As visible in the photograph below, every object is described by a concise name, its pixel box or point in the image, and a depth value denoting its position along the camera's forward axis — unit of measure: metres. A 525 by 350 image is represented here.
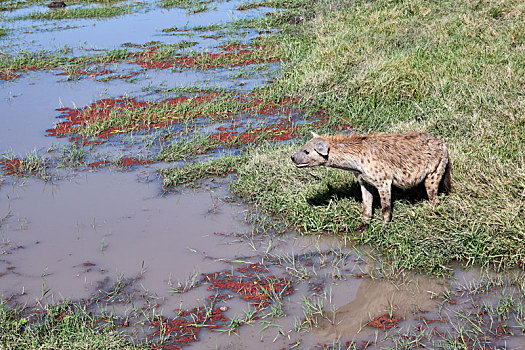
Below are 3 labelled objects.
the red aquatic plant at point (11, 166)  15.02
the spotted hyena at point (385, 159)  10.71
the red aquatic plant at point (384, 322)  8.55
